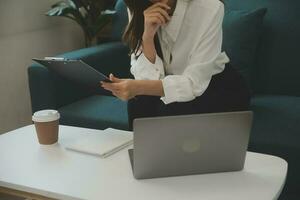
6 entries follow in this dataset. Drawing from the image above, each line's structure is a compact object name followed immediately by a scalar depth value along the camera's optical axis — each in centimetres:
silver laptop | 179
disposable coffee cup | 213
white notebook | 204
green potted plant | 343
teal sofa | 280
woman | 207
